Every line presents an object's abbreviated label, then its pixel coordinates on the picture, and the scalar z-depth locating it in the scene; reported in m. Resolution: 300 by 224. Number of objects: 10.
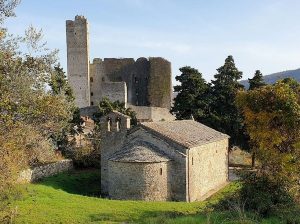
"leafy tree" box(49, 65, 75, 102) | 35.39
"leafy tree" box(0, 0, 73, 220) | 13.52
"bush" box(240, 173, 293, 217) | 15.47
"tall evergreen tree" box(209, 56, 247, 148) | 43.78
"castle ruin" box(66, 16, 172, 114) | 64.62
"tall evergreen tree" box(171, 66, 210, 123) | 45.19
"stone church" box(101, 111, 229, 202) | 24.89
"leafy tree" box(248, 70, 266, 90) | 45.00
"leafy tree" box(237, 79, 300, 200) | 21.86
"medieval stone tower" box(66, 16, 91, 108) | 64.38
